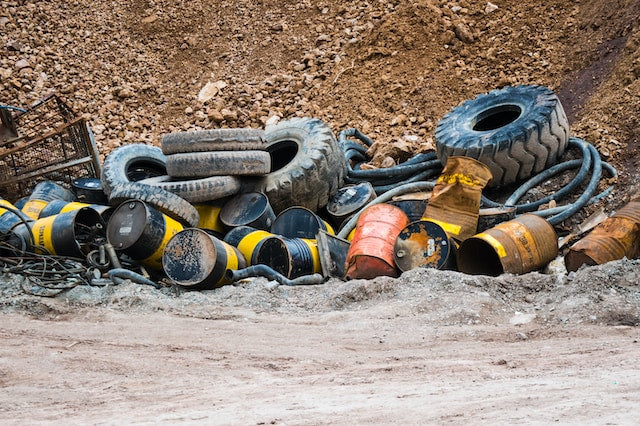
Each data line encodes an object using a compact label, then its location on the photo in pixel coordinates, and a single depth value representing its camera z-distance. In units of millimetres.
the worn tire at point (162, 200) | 16859
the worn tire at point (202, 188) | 17750
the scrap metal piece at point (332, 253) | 15891
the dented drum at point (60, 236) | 15586
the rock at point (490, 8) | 26067
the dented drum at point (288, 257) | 15695
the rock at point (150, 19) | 29937
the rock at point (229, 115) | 25266
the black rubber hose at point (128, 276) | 14867
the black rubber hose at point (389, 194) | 17453
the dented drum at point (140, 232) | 15680
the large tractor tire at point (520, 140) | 18312
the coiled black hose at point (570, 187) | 17078
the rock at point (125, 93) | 27047
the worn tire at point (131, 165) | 18922
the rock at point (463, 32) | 25234
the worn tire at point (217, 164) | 18125
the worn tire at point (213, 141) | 18484
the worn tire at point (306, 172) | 18734
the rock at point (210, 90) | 26469
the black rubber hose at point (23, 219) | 15602
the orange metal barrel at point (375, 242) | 15250
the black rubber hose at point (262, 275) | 15141
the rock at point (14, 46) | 28719
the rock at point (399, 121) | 23187
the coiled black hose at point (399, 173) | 19609
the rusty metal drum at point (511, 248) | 14844
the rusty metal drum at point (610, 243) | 14352
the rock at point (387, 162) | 20516
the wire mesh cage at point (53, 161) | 19250
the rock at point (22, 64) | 27856
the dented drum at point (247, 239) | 16109
